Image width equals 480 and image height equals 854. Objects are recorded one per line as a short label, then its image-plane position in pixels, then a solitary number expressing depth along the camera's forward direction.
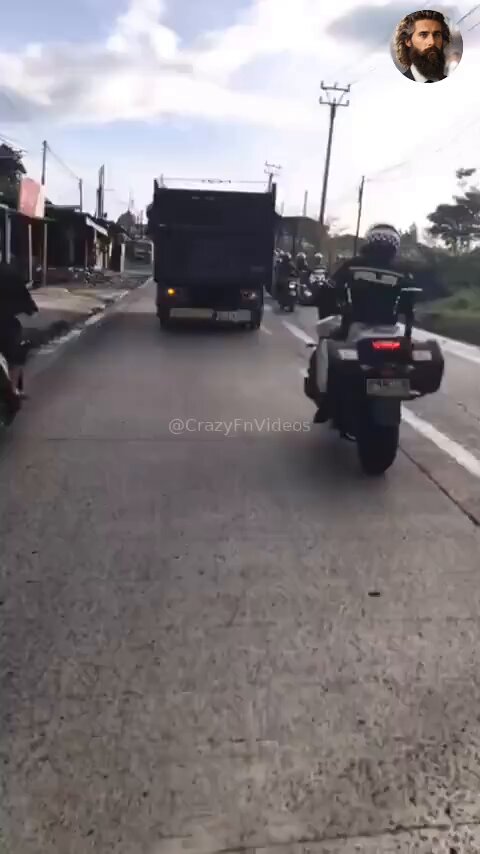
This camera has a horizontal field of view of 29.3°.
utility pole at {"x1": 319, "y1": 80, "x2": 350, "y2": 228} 66.38
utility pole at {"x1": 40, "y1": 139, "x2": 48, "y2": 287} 39.50
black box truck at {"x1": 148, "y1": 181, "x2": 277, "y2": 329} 19.48
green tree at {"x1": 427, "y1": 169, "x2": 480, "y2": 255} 69.50
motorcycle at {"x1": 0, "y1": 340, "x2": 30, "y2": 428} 7.32
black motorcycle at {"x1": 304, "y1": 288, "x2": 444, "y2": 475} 6.58
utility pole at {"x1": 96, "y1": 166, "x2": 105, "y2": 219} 89.44
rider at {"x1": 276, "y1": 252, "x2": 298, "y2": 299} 26.27
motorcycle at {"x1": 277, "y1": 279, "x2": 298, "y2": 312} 27.47
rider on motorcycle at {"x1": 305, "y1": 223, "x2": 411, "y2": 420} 7.16
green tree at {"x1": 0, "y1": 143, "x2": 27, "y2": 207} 59.55
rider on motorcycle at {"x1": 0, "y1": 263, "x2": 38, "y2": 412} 7.72
